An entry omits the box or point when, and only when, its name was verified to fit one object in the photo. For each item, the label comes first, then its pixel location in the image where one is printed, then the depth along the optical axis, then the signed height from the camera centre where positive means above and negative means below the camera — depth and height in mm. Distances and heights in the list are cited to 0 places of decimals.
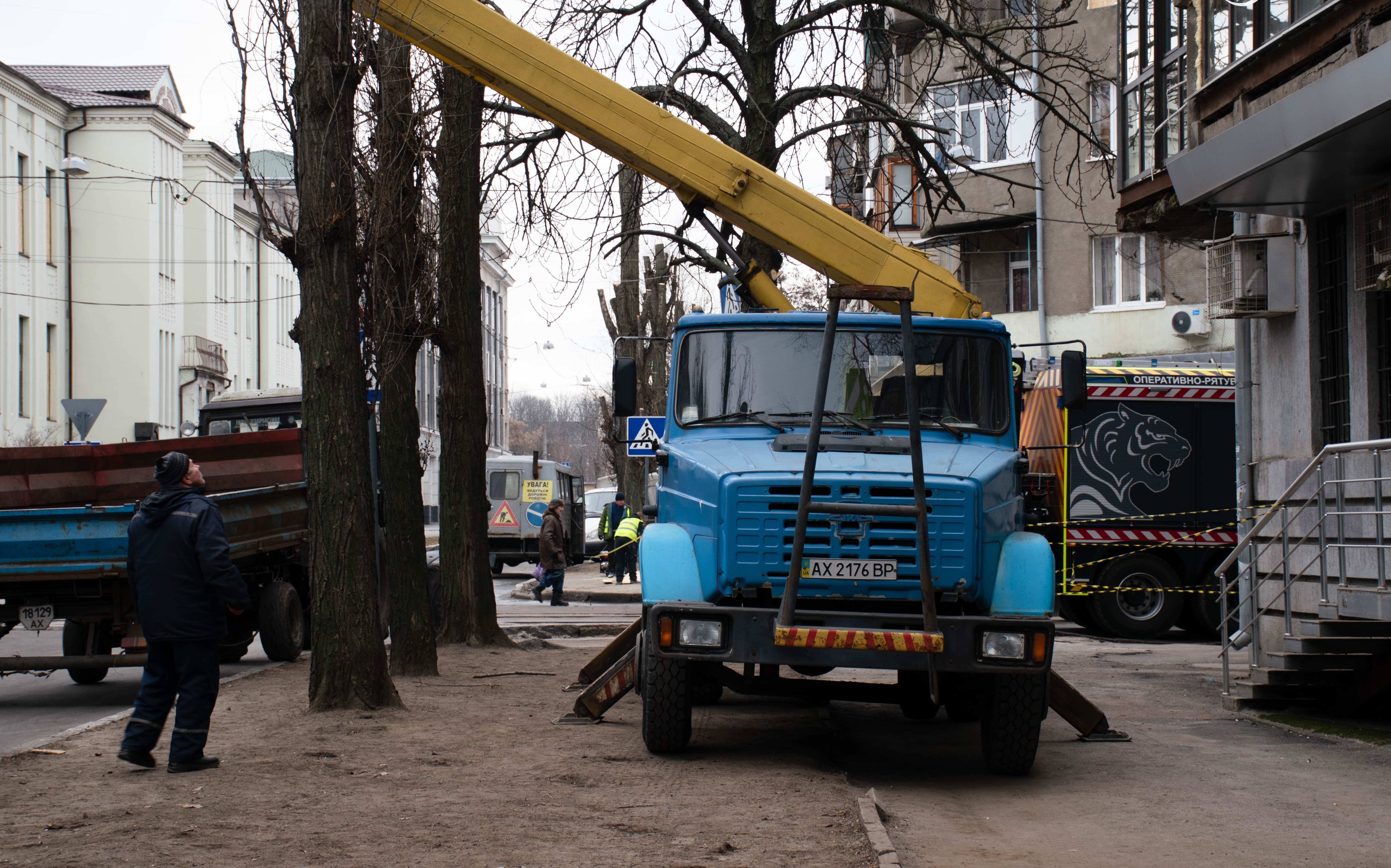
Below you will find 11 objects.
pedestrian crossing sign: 19016 +398
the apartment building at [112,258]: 38969 +6709
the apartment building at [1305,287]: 9789 +1416
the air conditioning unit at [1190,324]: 27844 +2669
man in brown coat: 22984 -1543
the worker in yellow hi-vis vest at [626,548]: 27609 -1877
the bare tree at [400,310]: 11844 +1385
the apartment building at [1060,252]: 28469 +4562
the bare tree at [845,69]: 14578 +4299
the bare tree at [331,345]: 9469 +791
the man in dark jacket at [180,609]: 7504 -825
